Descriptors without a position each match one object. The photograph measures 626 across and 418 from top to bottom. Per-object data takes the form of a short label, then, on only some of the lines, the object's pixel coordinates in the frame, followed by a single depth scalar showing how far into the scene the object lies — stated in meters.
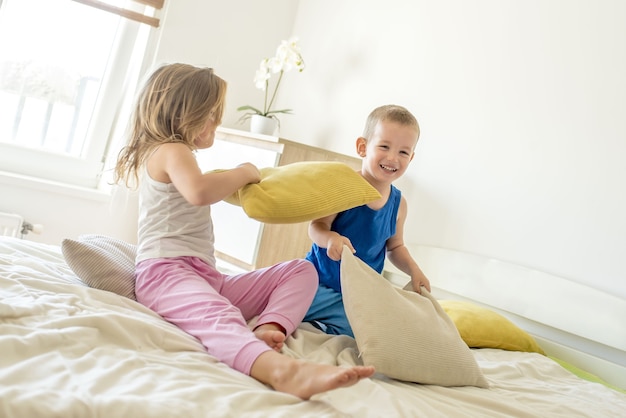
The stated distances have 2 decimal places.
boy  1.57
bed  0.82
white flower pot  3.11
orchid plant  3.08
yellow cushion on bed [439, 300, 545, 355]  1.85
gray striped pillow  1.37
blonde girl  1.13
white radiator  2.72
